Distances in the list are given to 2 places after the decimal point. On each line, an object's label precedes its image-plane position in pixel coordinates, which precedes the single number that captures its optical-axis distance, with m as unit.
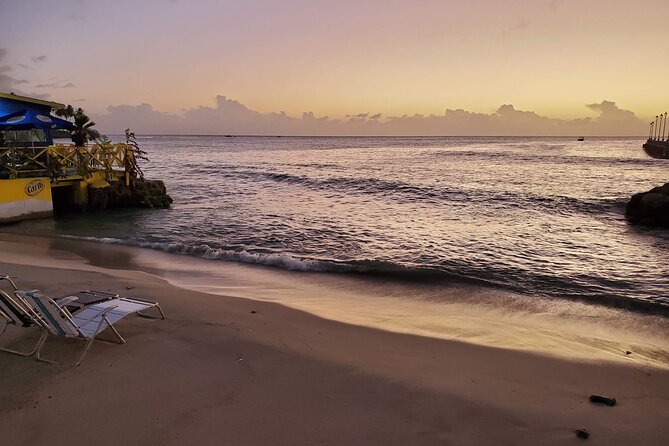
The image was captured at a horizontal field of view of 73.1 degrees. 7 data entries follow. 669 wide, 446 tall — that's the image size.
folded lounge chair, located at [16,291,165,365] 5.03
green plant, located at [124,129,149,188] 20.30
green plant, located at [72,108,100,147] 19.12
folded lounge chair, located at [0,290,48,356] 5.12
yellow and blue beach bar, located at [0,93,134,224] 16.11
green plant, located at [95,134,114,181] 19.69
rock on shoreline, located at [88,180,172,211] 19.20
